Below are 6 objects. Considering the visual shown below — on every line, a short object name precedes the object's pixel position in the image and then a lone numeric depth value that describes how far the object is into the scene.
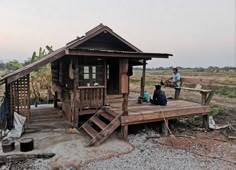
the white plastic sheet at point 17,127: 6.35
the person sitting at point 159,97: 8.10
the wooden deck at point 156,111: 6.62
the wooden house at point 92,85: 6.23
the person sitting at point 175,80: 9.46
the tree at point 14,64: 13.70
